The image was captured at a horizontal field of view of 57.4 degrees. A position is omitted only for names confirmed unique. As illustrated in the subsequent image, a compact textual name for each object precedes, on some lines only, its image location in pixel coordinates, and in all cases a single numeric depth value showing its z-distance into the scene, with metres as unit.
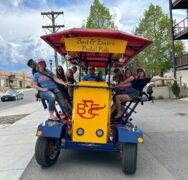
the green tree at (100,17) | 18.79
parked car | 20.95
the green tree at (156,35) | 18.44
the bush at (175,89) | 13.59
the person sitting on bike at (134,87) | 3.79
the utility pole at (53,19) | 16.71
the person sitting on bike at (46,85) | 3.75
